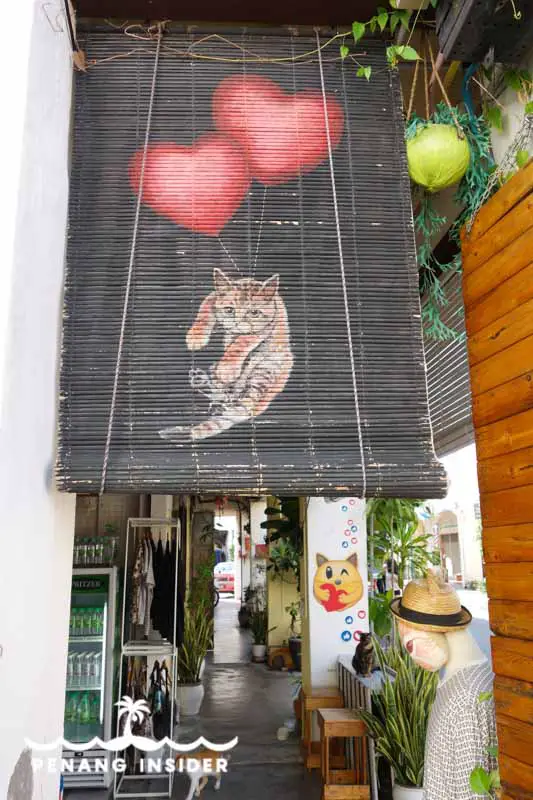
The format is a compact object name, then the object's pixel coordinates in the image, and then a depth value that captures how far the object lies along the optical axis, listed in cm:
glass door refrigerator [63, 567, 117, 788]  470
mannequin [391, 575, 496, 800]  196
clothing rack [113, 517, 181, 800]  453
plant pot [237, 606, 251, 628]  1489
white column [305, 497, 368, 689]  559
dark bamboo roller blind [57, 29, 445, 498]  207
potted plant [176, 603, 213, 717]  695
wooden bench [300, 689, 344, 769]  505
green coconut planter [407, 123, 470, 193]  219
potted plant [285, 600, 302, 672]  985
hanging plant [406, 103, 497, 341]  227
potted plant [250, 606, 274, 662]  1076
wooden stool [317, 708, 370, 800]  420
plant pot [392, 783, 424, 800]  391
